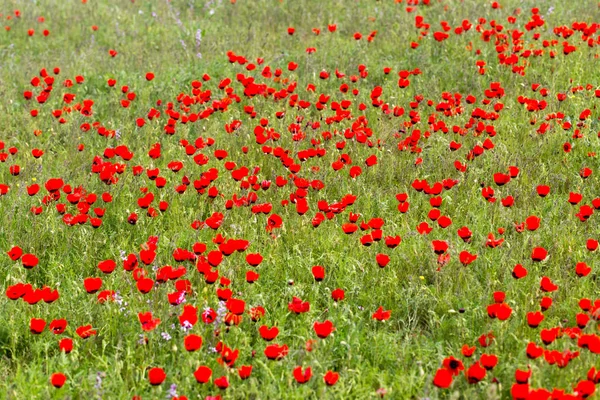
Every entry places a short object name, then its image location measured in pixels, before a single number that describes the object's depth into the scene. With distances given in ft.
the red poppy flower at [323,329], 18.85
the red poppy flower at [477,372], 17.03
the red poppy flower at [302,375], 17.13
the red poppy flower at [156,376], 17.08
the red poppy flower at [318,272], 21.75
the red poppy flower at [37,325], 19.81
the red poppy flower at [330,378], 17.54
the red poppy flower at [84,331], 20.03
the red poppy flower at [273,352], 18.07
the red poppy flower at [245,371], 17.70
